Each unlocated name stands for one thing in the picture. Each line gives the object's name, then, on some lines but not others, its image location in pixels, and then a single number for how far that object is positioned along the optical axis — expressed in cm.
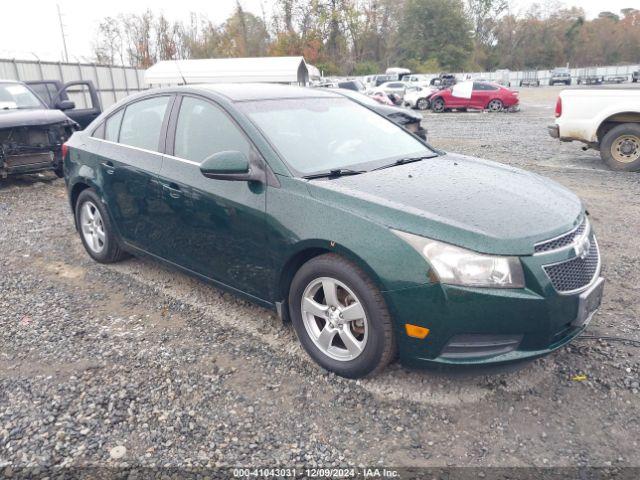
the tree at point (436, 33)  7125
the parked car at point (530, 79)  5678
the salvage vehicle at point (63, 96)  1030
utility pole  4612
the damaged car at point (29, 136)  773
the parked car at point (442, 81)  3869
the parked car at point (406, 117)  925
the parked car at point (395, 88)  2835
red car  2330
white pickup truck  844
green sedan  248
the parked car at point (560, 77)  5456
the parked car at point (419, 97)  2652
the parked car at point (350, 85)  2117
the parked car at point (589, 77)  5446
